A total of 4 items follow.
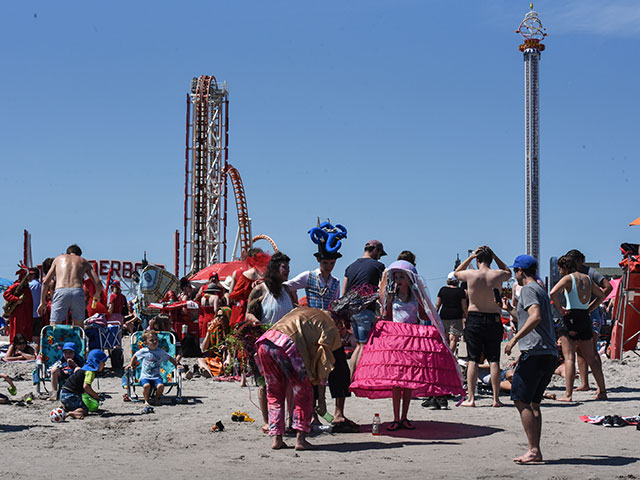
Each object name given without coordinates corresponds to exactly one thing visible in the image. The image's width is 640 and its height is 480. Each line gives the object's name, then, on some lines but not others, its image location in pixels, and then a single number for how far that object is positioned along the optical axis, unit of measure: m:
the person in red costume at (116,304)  15.66
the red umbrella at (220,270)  22.22
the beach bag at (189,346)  14.51
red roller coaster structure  54.72
